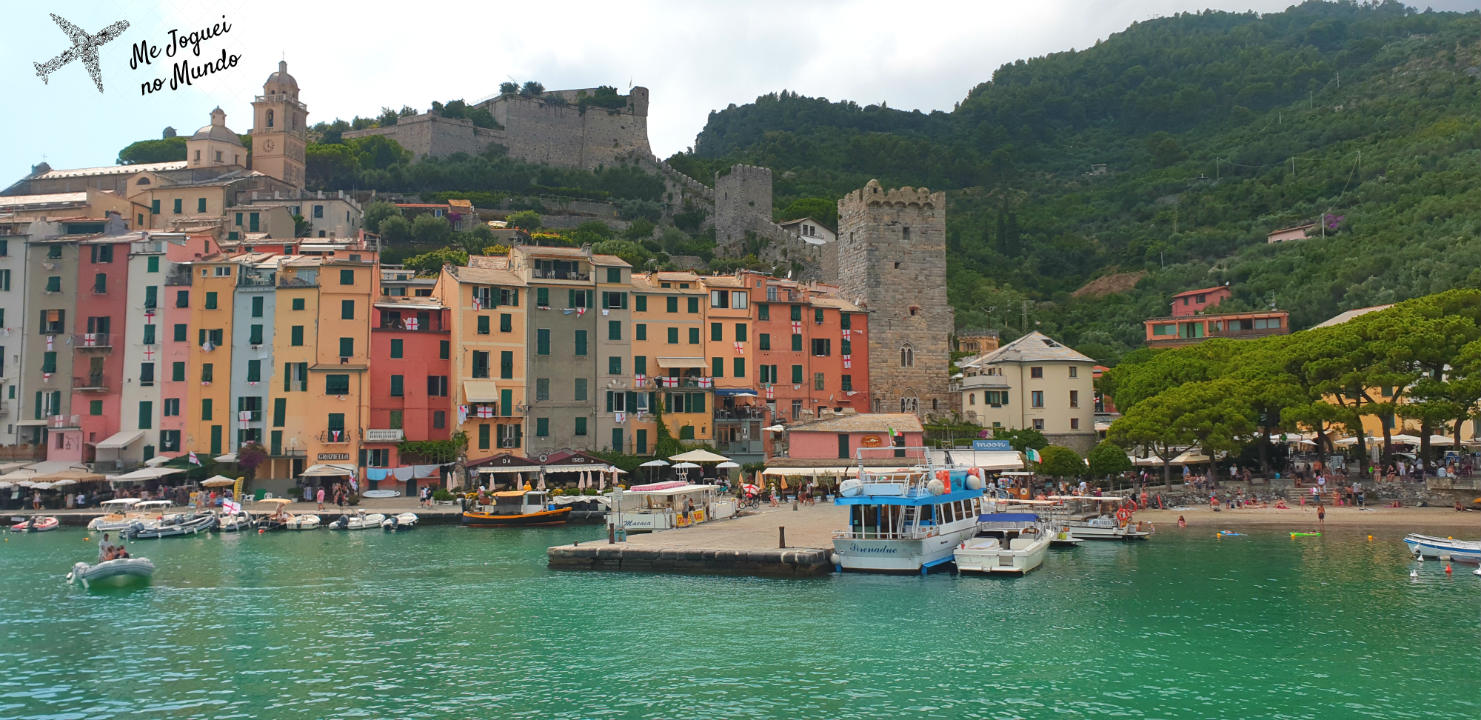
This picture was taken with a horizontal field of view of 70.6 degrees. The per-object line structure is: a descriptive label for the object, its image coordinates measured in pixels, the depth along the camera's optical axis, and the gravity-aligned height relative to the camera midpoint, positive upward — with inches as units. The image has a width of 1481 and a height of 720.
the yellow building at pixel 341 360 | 2001.7 +195.3
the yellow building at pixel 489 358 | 2043.6 +198.3
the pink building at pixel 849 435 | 1975.9 +36.0
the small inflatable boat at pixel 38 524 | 1761.8 -99.7
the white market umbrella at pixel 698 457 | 1979.9 -1.8
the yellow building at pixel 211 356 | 2034.9 +208.6
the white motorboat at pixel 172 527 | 1669.5 -102.5
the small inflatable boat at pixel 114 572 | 1204.5 -125.4
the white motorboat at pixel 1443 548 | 1175.0 -116.3
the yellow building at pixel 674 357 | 2158.0 +207.4
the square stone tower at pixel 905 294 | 2338.8 +358.0
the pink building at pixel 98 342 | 2049.7 +242.9
